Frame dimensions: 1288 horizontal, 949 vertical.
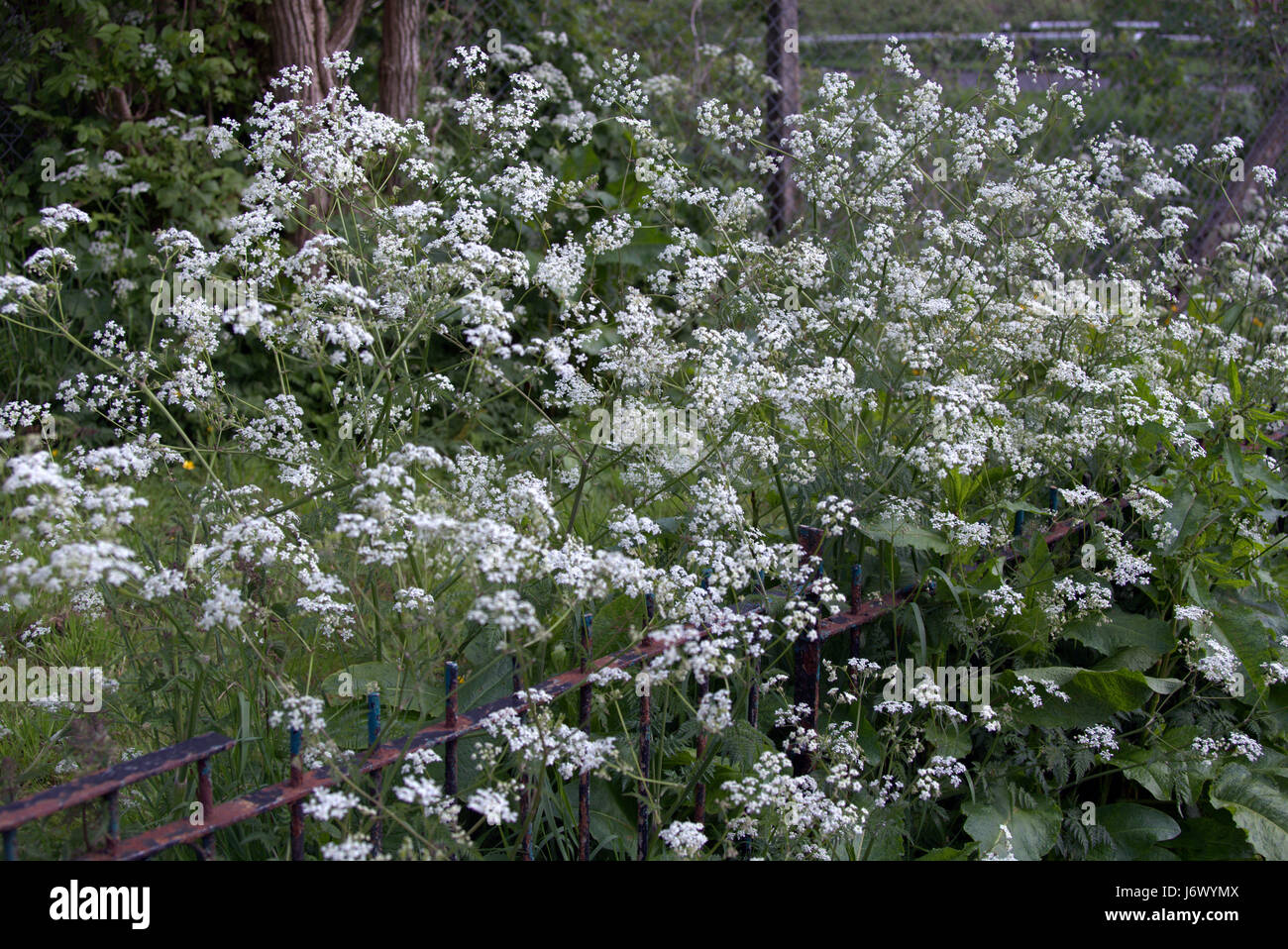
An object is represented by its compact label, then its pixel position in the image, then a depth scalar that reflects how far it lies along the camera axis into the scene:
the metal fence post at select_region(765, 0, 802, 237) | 7.23
